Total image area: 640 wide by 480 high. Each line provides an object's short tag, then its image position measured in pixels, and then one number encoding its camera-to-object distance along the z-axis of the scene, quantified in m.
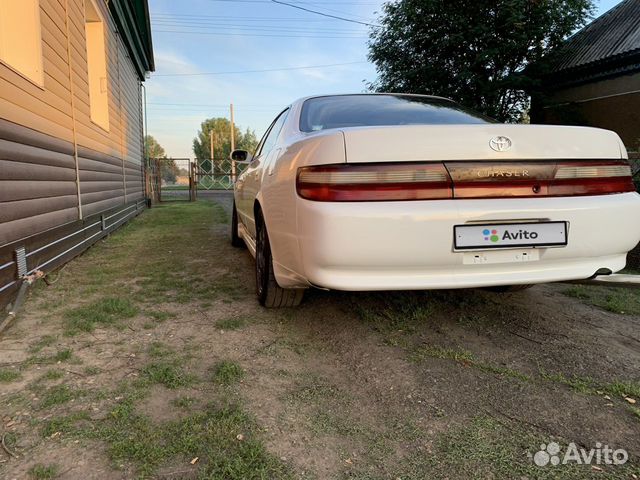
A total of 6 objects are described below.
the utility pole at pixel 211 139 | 54.88
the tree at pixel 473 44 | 15.77
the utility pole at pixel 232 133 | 45.01
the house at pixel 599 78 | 14.62
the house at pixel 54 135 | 3.27
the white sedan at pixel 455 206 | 1.99
